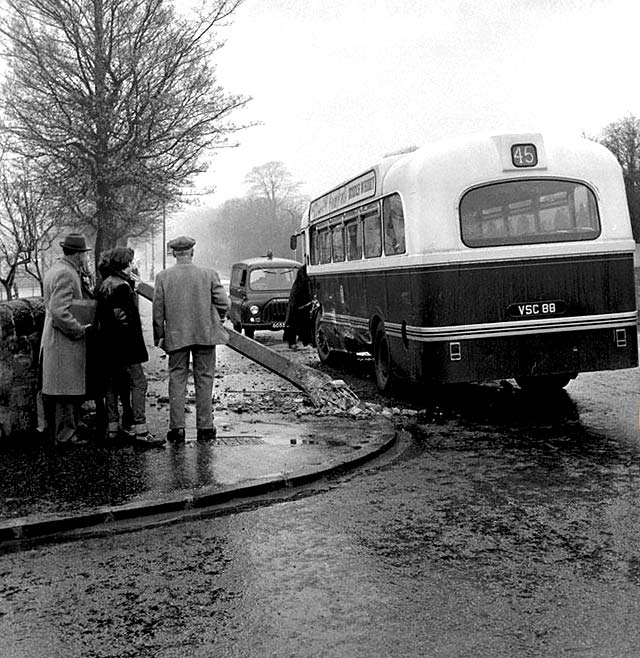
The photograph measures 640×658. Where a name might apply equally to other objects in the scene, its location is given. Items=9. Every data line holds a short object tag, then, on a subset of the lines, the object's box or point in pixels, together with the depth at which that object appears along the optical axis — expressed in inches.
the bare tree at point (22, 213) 845.2
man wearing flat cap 350.6
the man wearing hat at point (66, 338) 328.2
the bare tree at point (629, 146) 2721.5
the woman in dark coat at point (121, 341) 335.6
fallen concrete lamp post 432.5
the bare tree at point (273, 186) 4296.3
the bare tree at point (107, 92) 773.3
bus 406.3
